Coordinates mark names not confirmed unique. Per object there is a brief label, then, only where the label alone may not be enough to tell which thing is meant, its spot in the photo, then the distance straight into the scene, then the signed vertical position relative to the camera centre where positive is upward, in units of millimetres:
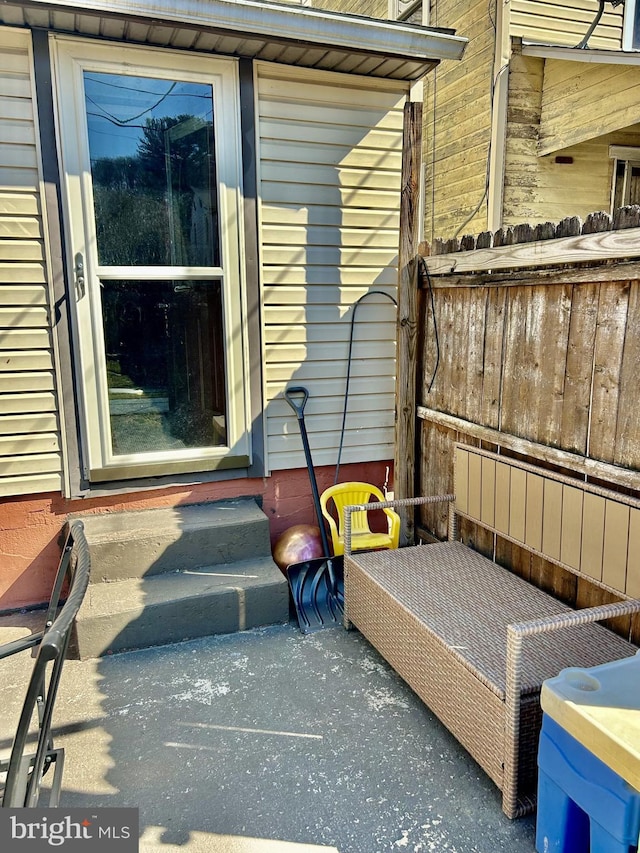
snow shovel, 3170 -1462
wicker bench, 1903 -1157
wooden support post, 3357 -39
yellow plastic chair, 3402 -1174
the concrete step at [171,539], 3107 -1153
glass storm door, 3051 +309
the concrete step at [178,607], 2844 -1379
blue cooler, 1342 -1082
